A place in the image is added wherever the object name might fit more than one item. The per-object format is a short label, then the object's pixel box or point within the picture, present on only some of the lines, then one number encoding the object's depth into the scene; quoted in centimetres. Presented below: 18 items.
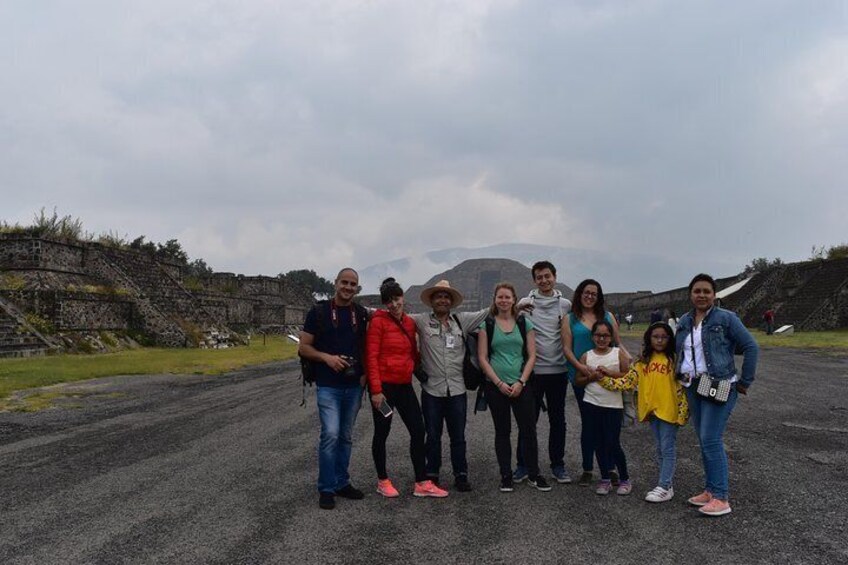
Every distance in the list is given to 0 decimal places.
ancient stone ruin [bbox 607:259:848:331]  2712
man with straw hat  536
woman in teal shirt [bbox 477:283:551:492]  534
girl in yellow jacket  504
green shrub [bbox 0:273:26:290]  2123
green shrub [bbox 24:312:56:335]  2016
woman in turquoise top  549
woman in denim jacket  469
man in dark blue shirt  511
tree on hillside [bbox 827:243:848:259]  3259
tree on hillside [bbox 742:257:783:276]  4259
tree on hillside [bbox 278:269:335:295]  10088
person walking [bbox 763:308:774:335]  2707
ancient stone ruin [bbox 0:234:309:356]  2034
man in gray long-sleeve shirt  560
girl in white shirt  528
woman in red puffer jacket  521
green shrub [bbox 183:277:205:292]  3254
